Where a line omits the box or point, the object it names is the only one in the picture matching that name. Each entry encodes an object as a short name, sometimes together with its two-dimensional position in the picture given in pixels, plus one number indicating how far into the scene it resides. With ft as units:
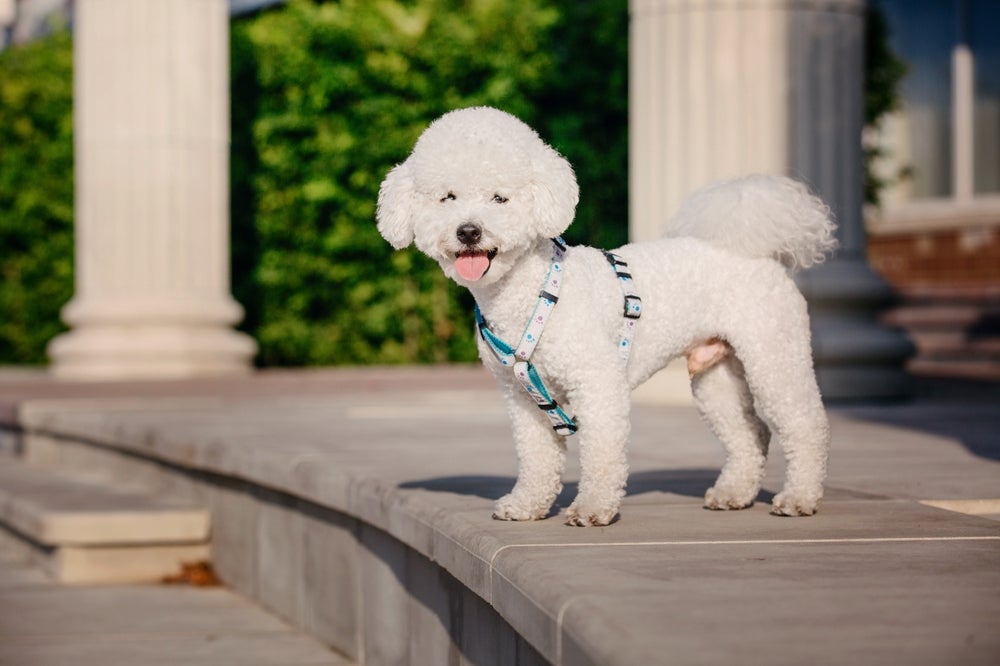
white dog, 19.73
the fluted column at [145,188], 62.91
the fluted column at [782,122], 45.97
